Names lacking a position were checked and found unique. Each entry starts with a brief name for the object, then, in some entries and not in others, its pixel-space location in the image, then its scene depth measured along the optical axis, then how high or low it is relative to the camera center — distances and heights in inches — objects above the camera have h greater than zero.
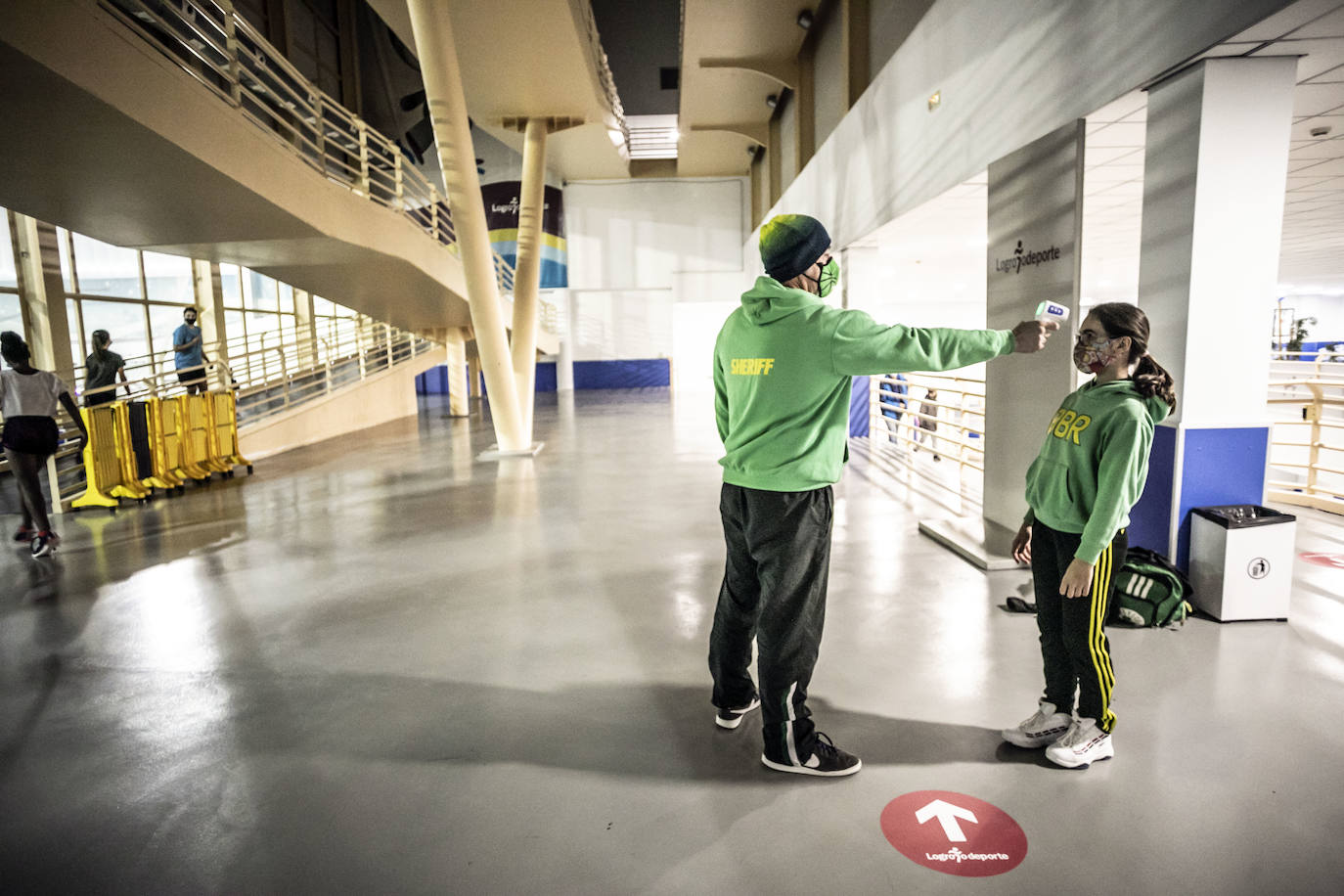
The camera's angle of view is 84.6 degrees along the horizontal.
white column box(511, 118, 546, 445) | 403.9 +33.3
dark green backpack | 136.2 -44.8
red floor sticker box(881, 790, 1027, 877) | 76.5 -52.1
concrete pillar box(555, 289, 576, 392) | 916.0 +19.8
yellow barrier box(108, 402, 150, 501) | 289.3 -34.6
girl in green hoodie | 84.0 -18.4
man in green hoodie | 83.3 -7.8
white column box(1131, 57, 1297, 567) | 128.7 +15.8
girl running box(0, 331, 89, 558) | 207.3 -13.7
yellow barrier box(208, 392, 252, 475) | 343.9 -27.4
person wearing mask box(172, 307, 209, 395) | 361.1 +11.0
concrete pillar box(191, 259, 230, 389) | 568.1 +52.6
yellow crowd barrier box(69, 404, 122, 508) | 279.0 -33.0
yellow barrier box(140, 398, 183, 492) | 304.0 -32.6
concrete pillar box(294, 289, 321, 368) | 727.7 +55.2
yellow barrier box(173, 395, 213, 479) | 321.1 -29.5
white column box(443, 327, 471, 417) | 634.2 -3.8
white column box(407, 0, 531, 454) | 295.0 +73.6
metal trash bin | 134.6 -38.6
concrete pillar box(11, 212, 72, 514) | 403.9 +43.7
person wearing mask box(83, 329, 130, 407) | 298.8 +2.9
